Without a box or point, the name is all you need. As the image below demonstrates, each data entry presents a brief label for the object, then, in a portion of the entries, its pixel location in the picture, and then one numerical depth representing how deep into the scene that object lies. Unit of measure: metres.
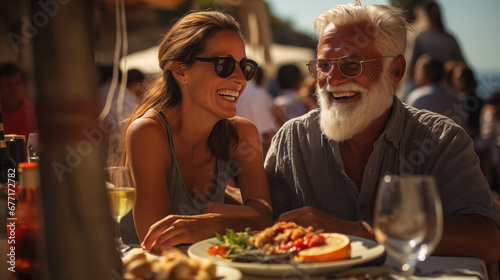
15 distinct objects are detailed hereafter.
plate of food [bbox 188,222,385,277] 1.51
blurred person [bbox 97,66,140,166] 6.32
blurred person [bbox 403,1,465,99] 7.12
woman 2.54
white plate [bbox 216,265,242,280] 1.37
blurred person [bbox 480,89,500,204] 7.27
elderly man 2.42
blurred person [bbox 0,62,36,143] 5.47
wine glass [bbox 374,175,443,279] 1.25
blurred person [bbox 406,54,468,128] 5.96
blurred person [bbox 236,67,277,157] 6.39
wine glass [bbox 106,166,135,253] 1.72
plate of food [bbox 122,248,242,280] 1.18
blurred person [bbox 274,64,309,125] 7.43
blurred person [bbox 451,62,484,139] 7.51
